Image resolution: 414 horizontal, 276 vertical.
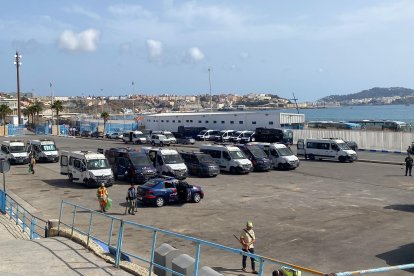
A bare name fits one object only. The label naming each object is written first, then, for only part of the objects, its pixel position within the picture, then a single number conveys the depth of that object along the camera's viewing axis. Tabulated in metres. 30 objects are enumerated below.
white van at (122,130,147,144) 64.69
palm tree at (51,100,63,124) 101.88
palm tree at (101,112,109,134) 89.78
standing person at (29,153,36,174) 36.70
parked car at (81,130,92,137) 84.94
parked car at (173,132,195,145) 61.09
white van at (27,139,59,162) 44.22
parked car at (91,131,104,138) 81.84
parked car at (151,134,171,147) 60.66
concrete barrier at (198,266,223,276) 9.00
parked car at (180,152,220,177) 33.19
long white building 67.69
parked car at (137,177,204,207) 23.22
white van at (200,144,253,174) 34.50
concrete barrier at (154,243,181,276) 10.52
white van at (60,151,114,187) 29.17
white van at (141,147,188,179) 31.62
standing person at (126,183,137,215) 21.47
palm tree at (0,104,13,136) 99.74
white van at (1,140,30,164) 43.09
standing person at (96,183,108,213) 21.88
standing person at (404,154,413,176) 32.88
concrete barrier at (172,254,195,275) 9.56
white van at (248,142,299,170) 36.75
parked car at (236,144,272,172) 35.88
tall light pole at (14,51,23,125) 96.56
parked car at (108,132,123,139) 75.62
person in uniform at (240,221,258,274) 13.62
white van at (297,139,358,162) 41.59
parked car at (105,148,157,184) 30.19
